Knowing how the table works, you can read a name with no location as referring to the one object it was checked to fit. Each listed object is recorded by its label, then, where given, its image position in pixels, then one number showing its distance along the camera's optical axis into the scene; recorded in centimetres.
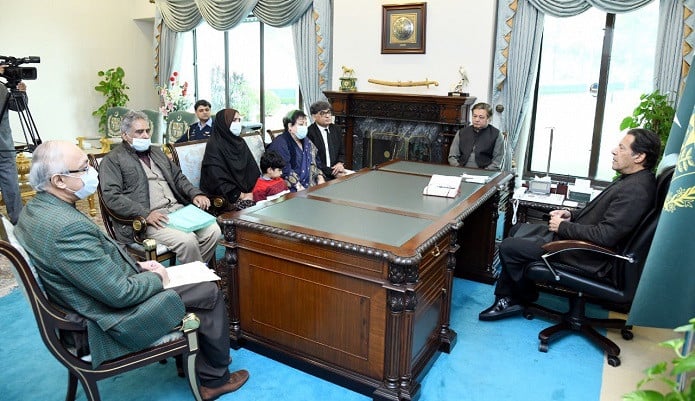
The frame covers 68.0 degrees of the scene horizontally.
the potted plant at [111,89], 747
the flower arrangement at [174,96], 682
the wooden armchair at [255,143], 406
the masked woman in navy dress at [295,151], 380
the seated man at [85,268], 173
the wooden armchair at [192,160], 353
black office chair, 245
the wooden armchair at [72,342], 169
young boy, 343
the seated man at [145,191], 296
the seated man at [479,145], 452
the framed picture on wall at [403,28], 537
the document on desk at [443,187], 294
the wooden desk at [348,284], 211
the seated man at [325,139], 431
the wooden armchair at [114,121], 675
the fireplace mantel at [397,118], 523
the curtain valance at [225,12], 632
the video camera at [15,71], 382
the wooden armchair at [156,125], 657
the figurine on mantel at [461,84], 521
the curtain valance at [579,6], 448
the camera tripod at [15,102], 380
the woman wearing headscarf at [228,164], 360
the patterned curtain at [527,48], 440
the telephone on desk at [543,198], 344
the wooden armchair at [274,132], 432
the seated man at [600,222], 248
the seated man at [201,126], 479
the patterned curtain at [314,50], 611
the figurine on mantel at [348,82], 579
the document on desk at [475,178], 339
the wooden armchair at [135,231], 291
